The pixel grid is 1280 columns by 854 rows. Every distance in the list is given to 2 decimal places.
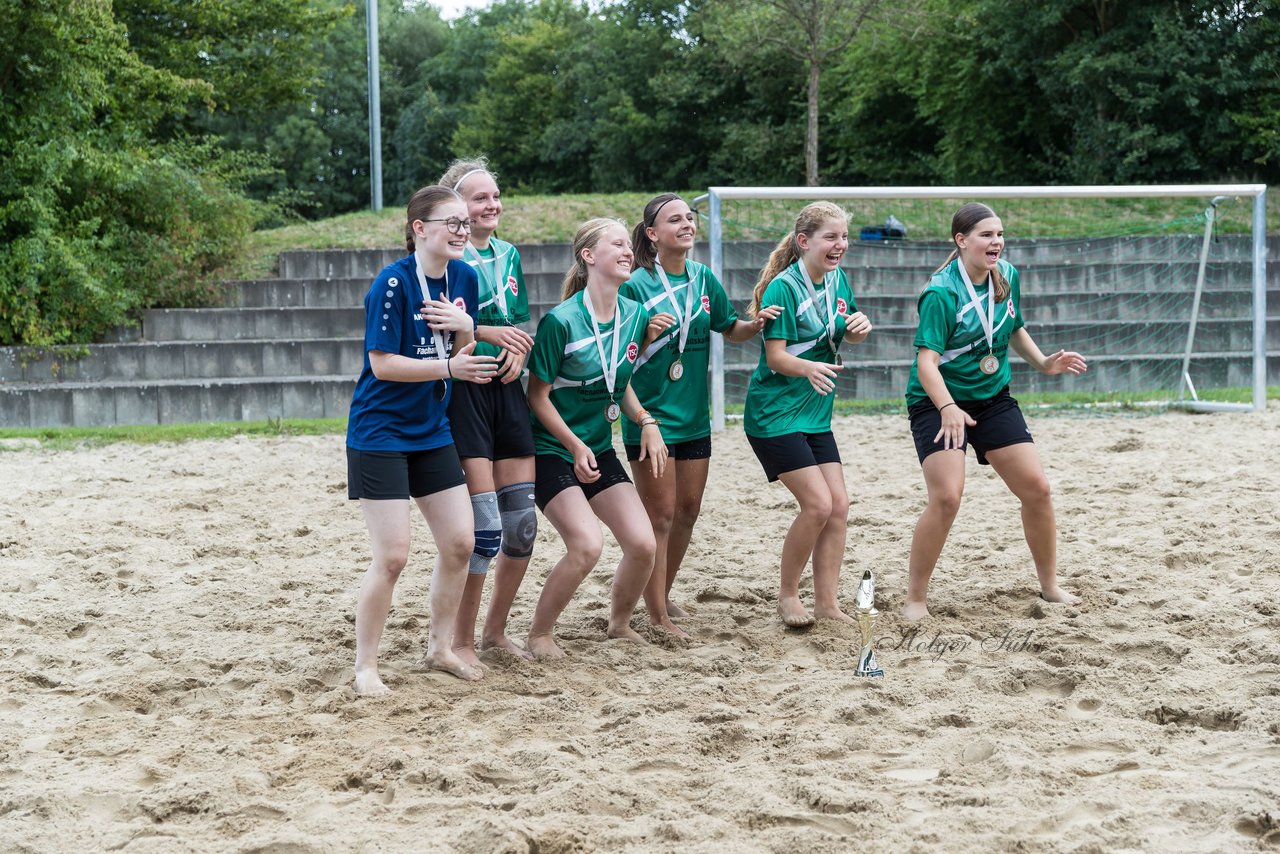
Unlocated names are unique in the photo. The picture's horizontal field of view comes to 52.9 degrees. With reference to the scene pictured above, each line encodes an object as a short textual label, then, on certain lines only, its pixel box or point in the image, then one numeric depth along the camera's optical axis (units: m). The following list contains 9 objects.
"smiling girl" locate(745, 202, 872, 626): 4.90
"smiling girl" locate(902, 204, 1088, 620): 4.99
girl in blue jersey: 3.91
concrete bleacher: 12.54
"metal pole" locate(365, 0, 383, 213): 21.48
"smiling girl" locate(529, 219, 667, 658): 4.41
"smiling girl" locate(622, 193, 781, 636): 4.80
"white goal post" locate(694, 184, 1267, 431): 10.93
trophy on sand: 3.97
